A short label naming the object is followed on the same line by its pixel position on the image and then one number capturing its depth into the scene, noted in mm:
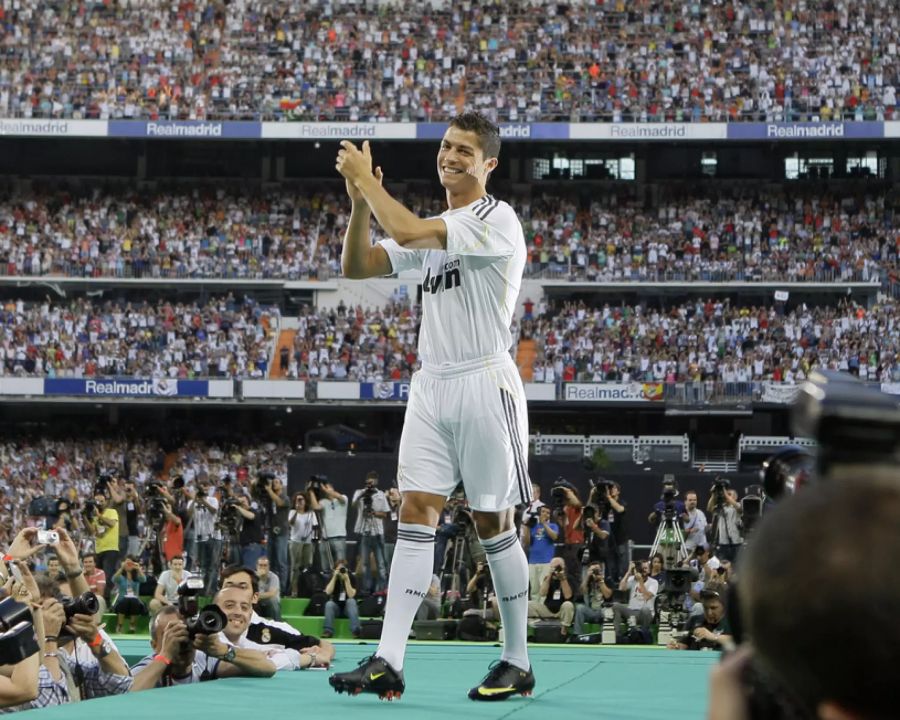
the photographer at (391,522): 18803
